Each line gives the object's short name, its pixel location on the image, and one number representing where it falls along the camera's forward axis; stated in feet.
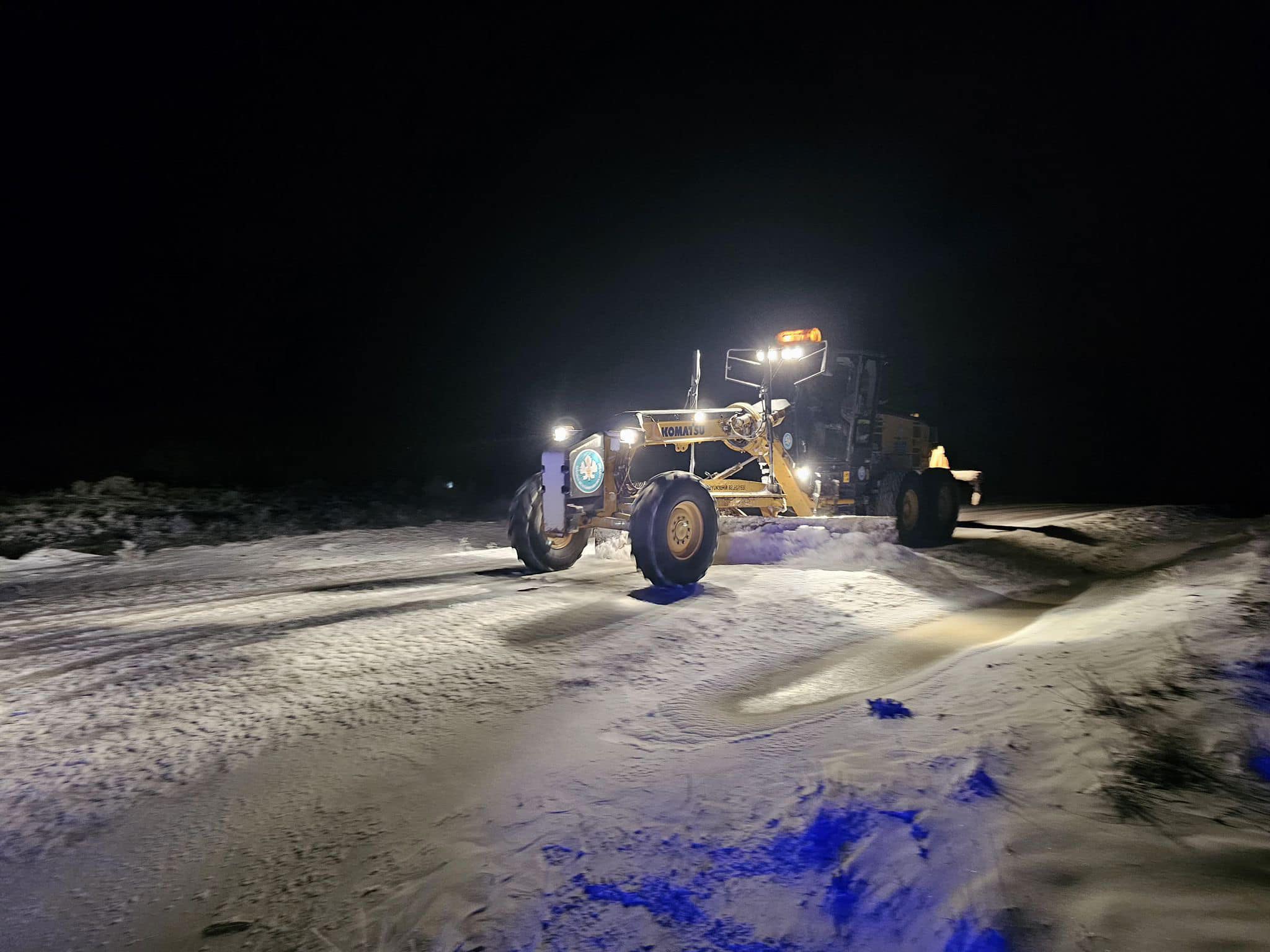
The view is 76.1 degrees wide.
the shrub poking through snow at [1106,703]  13.96
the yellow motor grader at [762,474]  28.66
